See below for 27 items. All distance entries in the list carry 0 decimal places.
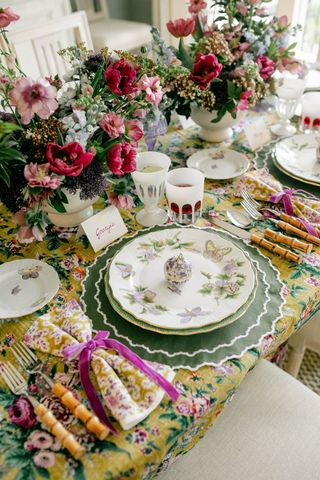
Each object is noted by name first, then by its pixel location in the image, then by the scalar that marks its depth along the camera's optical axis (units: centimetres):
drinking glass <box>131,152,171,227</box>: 96
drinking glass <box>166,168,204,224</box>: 94
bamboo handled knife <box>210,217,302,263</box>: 88
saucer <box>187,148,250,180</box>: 119
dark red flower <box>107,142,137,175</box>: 87
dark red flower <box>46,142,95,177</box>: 78
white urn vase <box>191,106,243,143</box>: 129
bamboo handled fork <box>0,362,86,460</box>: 57
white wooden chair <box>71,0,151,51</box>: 267
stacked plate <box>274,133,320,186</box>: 115
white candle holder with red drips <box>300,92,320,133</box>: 134
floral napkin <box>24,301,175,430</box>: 61
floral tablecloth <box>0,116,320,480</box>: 57
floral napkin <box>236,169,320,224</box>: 99
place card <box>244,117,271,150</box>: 129
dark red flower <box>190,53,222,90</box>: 112
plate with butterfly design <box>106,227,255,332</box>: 75
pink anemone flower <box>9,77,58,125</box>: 74
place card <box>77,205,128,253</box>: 93
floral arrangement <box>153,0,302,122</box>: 116
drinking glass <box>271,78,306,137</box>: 133
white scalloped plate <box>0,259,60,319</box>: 80
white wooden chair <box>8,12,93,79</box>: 166
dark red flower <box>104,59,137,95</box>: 84
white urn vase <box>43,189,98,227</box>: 94
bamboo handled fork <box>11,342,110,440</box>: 59
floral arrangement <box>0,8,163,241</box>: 78
